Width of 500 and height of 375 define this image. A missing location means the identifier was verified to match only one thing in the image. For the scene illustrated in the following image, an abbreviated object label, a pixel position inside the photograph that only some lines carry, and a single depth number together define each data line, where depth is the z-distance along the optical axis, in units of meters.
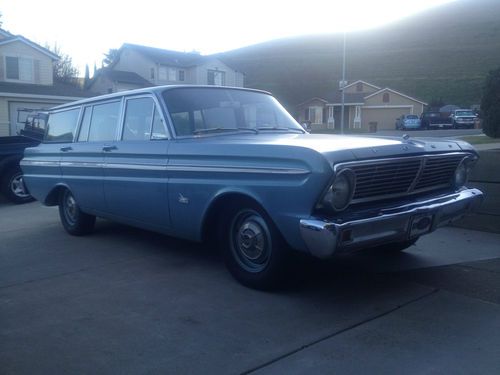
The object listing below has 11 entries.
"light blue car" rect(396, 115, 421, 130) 42.84
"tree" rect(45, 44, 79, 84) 57.35
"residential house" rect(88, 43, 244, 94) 39.19
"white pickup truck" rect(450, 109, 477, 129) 41.58
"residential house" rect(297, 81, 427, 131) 52.75
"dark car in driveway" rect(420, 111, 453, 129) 42.75
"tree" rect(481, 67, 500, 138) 14.88
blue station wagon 3.84
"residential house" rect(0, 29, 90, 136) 25.16
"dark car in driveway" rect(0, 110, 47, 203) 10.59
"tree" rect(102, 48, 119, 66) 72.84
